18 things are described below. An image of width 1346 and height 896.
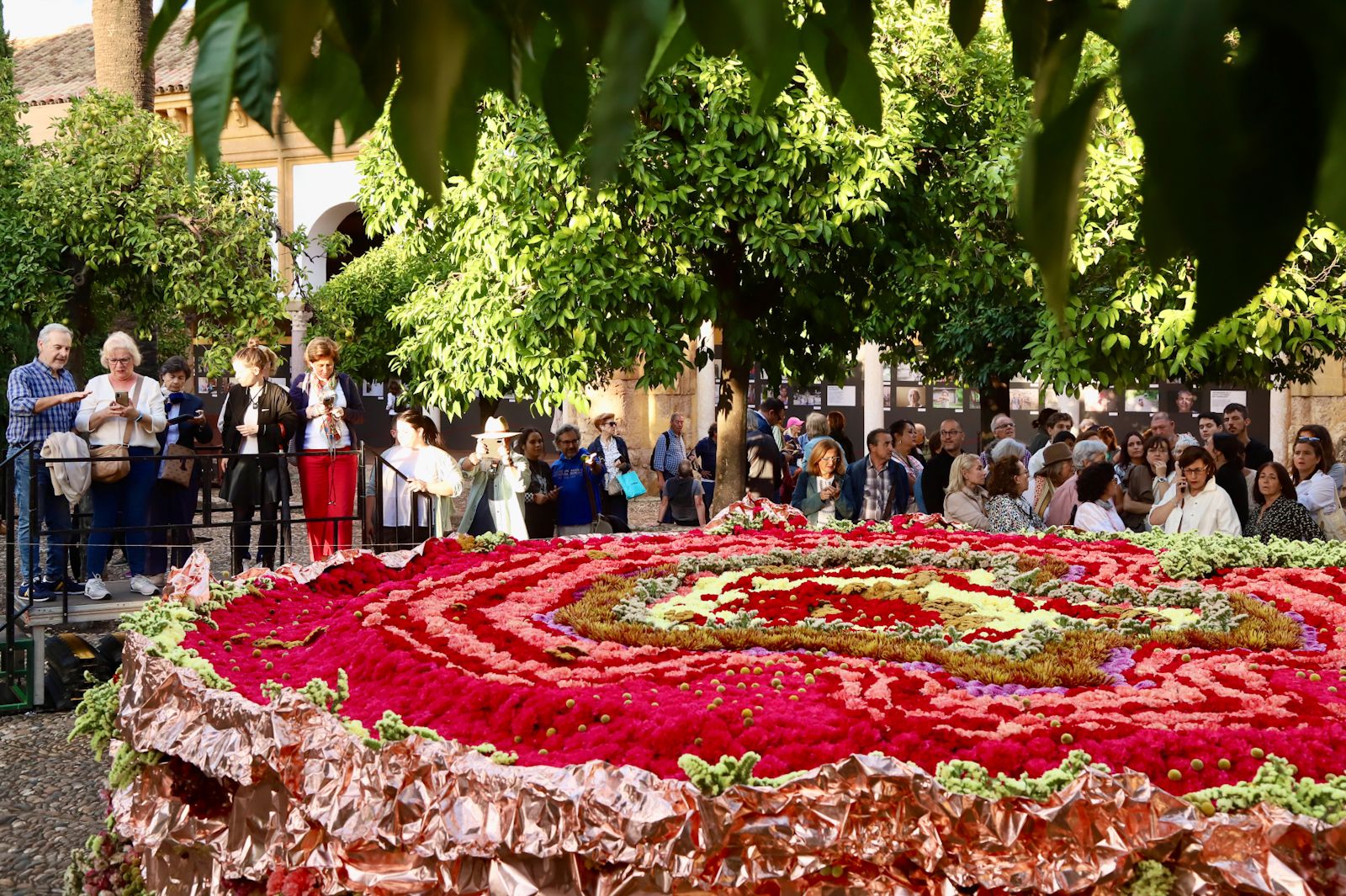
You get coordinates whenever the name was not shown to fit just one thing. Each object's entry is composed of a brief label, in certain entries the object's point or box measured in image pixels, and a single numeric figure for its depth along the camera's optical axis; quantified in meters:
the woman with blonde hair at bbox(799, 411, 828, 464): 12.60
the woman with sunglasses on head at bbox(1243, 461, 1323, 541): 7.57
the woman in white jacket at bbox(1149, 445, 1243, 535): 7.62
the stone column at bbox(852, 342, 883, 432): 22.75
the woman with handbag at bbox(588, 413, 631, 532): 12.34
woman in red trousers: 8.71
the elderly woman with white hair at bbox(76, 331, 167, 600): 8.24
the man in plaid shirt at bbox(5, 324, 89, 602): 8.25
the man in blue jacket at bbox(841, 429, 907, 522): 9.52
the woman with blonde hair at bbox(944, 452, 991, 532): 8.13
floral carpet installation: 3.17
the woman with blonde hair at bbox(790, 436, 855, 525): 9.77
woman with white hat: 10.04
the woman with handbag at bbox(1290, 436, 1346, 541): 8.28
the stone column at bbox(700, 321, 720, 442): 22.41
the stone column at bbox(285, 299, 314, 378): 22.38
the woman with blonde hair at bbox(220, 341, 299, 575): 8.61
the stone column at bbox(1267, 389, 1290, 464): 22.27
